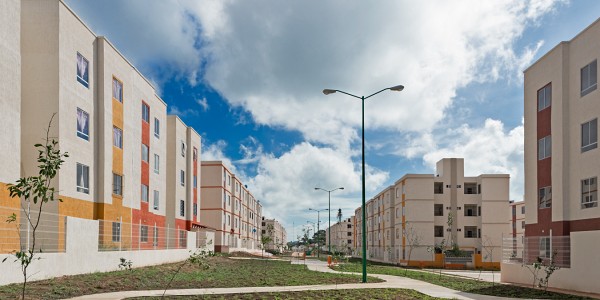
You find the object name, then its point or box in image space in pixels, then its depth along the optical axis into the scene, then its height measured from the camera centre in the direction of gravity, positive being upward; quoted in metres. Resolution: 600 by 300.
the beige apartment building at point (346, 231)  174.94 -19.78
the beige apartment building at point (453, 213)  63.62 -4.72
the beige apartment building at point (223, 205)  67.12 -4.23
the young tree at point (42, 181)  8.43 -0.04
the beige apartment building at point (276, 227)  136.30 -17.41
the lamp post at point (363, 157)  21.34 +0.98
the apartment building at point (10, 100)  20.62 +3.43
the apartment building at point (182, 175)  46.97 +0.20
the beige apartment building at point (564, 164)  22.56 +0.78
